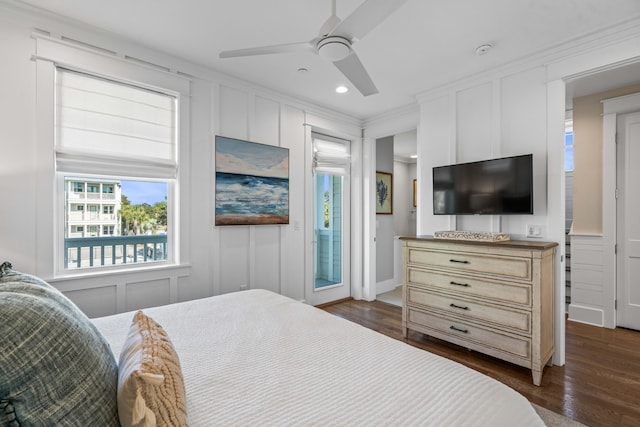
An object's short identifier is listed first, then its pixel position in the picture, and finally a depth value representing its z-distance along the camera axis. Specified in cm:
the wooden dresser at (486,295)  232
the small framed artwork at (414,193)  655
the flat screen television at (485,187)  268
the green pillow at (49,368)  59
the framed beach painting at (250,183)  313
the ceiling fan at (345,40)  139
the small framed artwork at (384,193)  509
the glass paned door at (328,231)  434
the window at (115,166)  238
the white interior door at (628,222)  322
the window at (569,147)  391
